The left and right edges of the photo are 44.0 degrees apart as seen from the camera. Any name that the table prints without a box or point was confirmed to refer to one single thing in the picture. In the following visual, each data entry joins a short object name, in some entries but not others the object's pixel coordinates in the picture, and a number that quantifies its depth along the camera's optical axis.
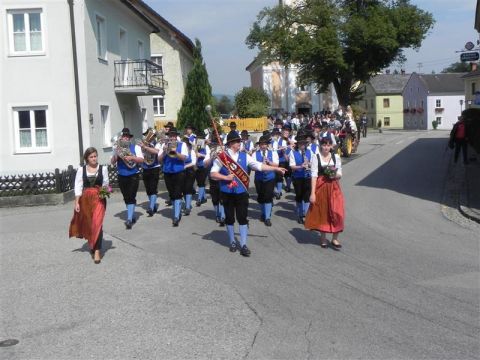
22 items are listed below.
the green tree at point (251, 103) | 60.78
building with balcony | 20.20
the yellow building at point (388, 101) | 97.44
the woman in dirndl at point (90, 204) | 8.95
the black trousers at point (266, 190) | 11.44
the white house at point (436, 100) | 86.38
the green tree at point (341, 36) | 49.62
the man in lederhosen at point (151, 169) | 12.50
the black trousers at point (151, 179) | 12.74
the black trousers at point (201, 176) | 14.19
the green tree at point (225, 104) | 103.82
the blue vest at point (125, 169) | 11.42
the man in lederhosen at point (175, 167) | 11.80
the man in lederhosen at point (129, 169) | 11.30
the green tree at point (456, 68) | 136.35
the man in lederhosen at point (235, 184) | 8.98
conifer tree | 29.91
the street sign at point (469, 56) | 19.17
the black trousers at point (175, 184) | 11.80
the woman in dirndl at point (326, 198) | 9.13
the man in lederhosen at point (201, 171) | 13.81
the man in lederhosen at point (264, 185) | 11.41
